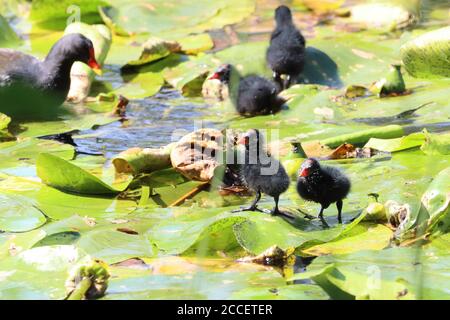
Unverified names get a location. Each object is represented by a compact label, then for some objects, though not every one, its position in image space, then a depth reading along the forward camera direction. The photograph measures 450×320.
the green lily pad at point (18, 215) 6.84
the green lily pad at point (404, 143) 8.40
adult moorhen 11.43
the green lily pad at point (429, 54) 6.67
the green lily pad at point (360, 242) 6.11
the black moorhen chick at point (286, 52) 12.38
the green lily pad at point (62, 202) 7.36
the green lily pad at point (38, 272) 5.55
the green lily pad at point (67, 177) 7.64
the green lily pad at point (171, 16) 15.04
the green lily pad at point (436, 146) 7.99
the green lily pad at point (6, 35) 14.02
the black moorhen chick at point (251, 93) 11.24
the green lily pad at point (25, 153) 8.45
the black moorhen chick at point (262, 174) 7.07
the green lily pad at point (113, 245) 6.19
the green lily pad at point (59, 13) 15.30
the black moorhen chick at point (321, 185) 6.93
